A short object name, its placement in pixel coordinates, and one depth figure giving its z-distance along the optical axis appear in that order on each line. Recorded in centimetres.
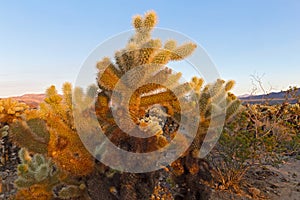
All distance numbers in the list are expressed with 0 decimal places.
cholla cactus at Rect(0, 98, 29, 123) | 618
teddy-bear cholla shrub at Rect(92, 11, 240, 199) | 265
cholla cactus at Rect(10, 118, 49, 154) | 289
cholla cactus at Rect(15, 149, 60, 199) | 286
